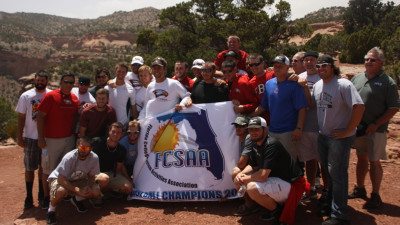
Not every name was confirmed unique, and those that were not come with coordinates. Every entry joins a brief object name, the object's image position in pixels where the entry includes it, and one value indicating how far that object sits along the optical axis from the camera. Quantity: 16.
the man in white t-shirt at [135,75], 7.07
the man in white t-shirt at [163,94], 6.09
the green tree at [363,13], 43.16
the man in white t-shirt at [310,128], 5.59
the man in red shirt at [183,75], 6.70
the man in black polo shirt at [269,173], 4.81
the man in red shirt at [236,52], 7.16
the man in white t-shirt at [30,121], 6.19
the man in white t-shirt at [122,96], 6.45
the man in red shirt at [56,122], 5.83
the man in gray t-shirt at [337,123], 4.69
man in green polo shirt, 5.27
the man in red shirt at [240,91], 5.85
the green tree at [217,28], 23.45
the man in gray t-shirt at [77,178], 5.48
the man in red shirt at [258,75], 5.79
